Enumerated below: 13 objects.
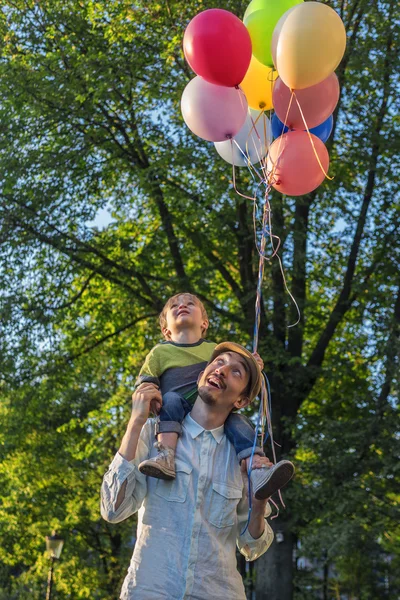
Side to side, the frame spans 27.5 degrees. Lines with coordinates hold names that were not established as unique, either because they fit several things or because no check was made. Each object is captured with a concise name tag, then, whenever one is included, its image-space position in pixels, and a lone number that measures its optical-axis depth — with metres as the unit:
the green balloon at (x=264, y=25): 5.32
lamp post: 16.44
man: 3.13
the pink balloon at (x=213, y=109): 5.20
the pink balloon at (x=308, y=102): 4.98
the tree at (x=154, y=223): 12.50
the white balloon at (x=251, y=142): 5.70
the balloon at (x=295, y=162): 5.03
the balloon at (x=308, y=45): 4.67
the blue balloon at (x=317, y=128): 5.44
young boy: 3.23
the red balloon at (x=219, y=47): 4.91
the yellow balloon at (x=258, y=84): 5.44
